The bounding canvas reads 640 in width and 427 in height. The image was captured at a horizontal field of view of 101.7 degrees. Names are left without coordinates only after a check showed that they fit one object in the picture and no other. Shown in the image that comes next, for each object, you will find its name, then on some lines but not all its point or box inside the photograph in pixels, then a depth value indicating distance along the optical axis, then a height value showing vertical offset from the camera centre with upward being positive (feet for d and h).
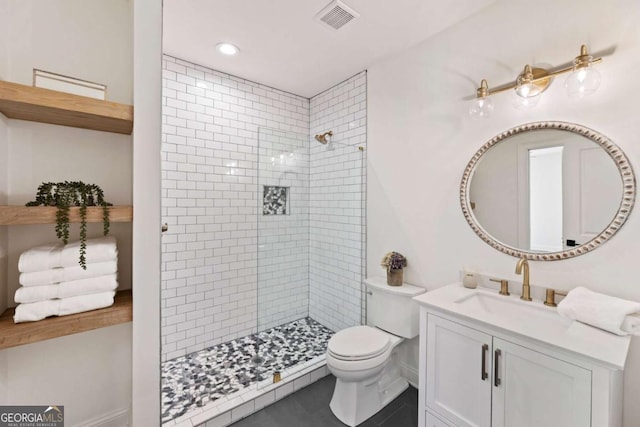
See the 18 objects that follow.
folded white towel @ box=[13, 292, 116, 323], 3.20 -1.25
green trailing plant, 3.31 +0.13
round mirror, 4.41 +0.44
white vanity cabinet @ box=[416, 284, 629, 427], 3.35 -2.41
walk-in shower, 7.78 -0.69
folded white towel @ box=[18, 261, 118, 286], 3.24 -0.83
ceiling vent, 5.65 +4.48
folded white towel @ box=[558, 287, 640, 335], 3.71 -1.46
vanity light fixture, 4.28 +2.40
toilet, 5.74 -3.21
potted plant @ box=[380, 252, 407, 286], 7.00 -1.50
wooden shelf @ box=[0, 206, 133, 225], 3.00 -0.05
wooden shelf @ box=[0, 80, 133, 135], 3.06 +1.28
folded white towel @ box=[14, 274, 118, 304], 3.22 -1.03
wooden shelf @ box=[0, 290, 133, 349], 3.04 -1.43
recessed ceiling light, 7.11 +4.54
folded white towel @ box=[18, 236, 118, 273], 3.24 -0.59
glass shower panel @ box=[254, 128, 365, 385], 7.84 -1.13
